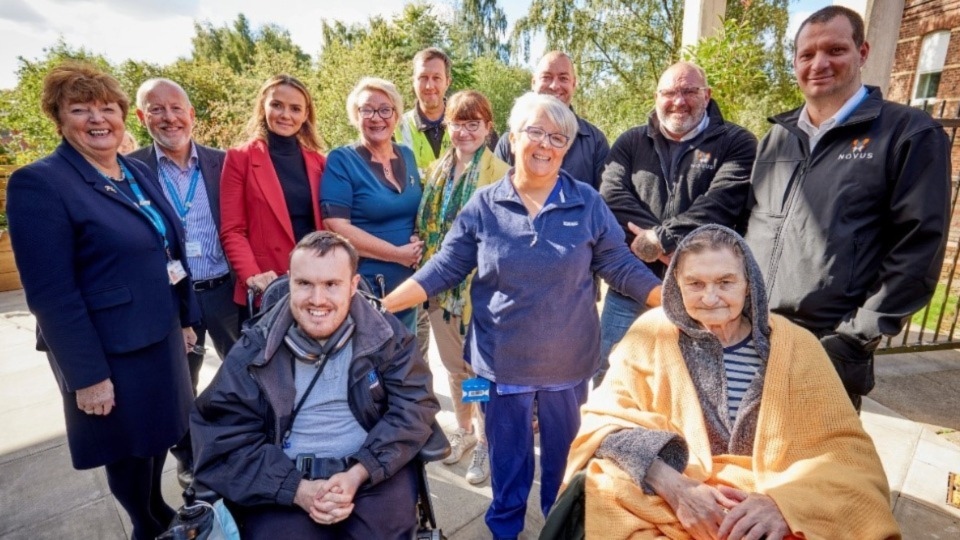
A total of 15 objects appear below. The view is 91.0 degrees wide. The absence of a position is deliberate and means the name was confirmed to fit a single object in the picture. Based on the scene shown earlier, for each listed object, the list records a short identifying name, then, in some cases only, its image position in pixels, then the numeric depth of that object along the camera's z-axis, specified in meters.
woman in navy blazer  1.68
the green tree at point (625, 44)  13.85
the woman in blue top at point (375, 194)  2.54
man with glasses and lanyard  2.58
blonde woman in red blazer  2.51
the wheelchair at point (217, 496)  1.44
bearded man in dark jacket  2.30
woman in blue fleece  1.92
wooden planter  7.02
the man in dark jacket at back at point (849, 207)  1.77
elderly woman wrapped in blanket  1.38
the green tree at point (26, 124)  8.67
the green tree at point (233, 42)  33.57
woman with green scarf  2.61
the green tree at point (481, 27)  24.98
